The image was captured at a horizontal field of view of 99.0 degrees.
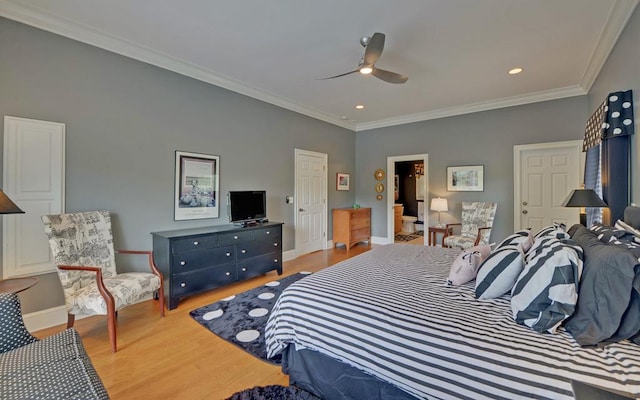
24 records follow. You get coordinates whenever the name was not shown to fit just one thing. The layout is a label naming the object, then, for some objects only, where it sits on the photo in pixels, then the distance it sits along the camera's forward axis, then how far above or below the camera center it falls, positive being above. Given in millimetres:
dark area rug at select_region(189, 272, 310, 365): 2305 -1193
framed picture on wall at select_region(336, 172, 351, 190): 6406 +453
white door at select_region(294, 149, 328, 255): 5355 -32
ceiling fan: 2527 +1410
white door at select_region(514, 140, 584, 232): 4418 +330
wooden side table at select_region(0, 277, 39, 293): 1864 -624
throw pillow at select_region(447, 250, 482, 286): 1835 -471
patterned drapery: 2396 +469
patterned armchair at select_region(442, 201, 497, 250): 4598 -461
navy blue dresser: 3037 -713
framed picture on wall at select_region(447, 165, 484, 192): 5211 +428
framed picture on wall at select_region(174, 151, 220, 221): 3547 +178
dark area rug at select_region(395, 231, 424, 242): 7172 -1028
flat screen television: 3857 -99
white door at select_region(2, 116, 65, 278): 2400 +108
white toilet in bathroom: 8797 -779
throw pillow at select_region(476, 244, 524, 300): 1568 -434
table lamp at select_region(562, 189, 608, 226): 2559 +16
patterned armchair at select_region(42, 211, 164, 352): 2262 -667
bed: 1014 -633
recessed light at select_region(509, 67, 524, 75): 3658 +1759
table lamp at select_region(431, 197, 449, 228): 5374 -97
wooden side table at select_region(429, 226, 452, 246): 5251 -611
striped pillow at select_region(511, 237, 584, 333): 1216 -419
